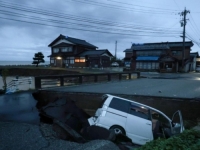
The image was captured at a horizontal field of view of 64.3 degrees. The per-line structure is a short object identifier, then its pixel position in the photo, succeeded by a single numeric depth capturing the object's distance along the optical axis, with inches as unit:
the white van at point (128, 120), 226.8
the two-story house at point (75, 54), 1692.9
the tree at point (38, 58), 1930.4
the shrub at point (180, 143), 98.8
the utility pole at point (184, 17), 1457.9
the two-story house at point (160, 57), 1515.7
